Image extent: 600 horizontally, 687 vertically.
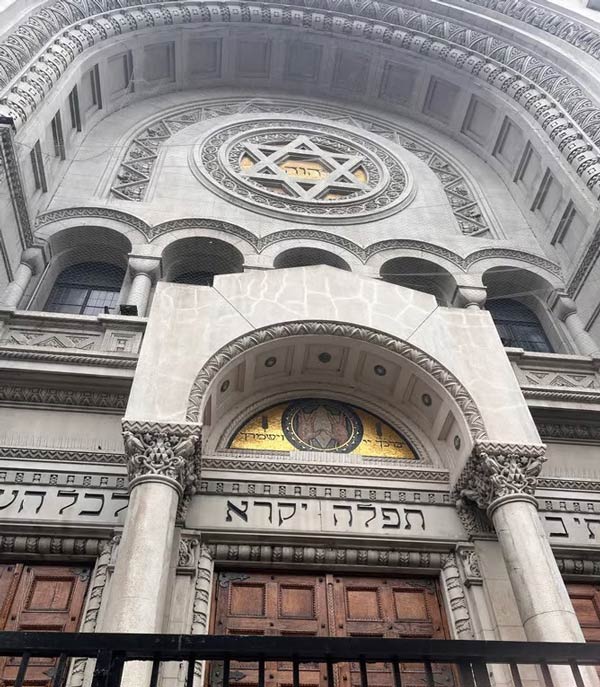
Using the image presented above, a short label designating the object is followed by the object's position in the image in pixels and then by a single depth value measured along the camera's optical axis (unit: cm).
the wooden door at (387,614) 605
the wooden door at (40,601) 576
